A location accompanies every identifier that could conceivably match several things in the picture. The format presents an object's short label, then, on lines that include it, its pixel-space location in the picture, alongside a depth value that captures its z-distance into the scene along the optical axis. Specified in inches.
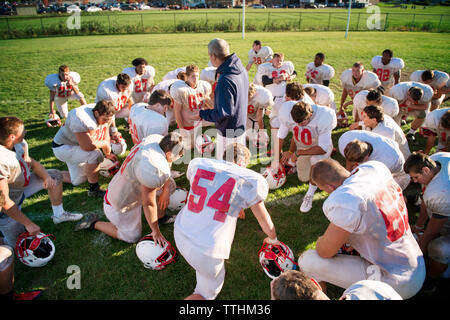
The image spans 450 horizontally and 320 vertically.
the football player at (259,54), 392.2
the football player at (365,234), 97.6
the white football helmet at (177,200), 174.2
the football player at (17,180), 128.3
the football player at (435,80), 256.5
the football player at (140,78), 277.9
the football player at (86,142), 172.7
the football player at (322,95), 242.2
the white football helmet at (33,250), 134.4
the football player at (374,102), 203.2
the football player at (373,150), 138.9
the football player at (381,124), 168.2
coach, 150.9
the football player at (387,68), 311.4
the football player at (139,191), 124.9
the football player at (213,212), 103.7
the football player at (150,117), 171.6
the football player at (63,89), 283.0
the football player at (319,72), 316.2
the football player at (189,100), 220.7
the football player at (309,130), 168.2
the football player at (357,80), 275.3
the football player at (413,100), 231.6
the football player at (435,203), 118.8
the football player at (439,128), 178.1
